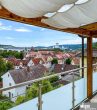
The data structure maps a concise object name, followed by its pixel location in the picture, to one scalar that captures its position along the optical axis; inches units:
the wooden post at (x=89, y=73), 118.0
